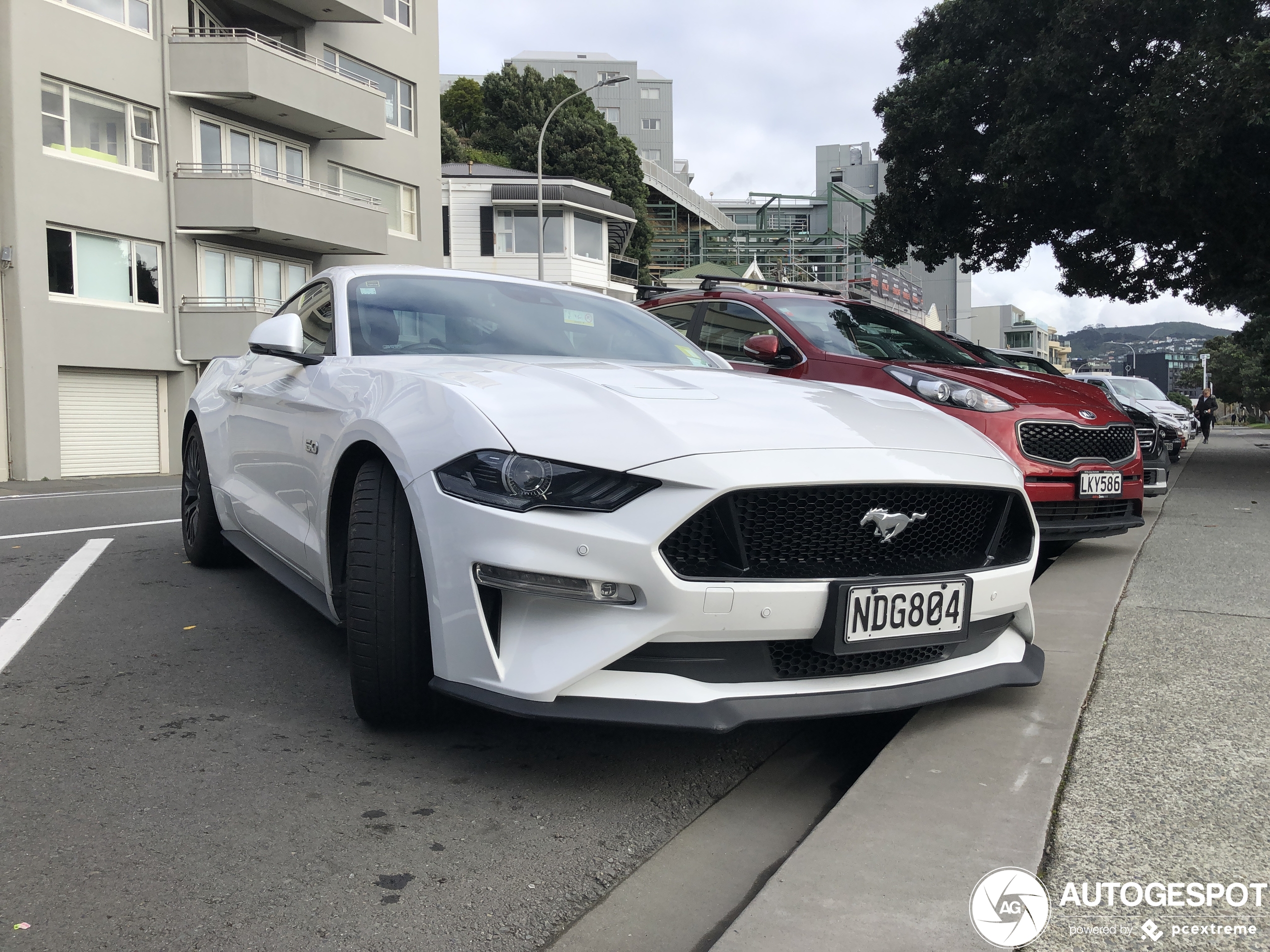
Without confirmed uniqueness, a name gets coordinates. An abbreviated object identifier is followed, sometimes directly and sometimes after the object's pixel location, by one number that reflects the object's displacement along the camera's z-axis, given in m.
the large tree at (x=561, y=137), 51.81
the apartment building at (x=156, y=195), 19.17
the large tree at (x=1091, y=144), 11.79
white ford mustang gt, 2.45
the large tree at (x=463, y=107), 60.75
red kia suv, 5.50
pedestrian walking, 31.66
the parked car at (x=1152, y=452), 8.18
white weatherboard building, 36.31
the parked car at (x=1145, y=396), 16.77
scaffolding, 62.00
